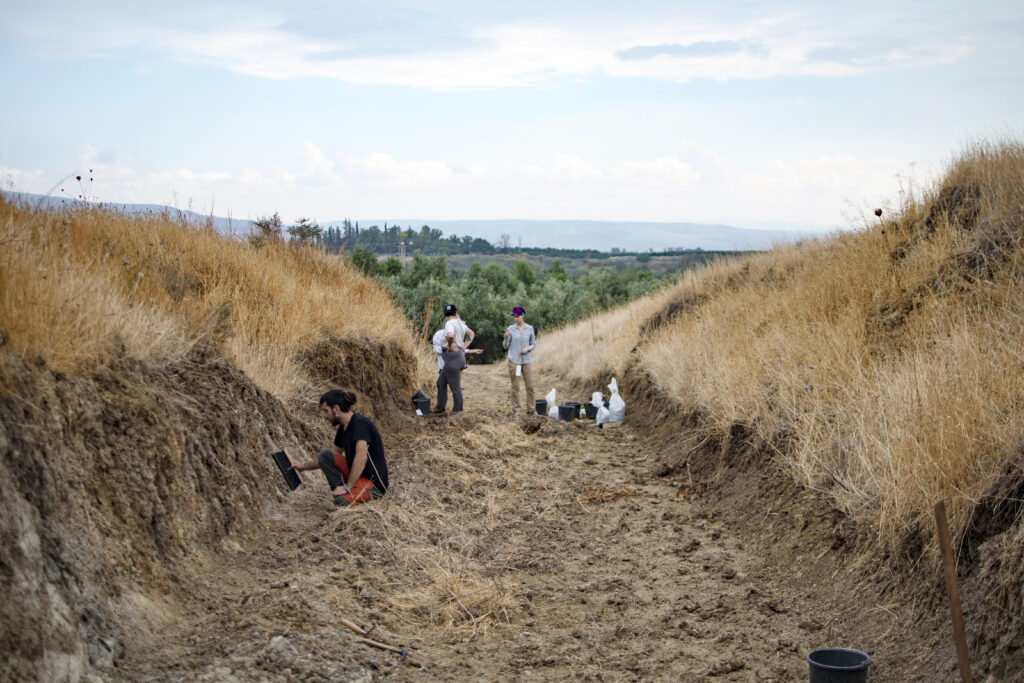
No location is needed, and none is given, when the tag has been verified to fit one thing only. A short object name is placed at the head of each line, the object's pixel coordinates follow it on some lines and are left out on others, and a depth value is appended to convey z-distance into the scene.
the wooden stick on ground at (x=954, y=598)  3.97
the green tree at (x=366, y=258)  43.75
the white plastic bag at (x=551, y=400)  16.49
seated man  7.71
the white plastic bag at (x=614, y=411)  15.31
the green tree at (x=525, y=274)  58.99
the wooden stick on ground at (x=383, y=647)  5.28
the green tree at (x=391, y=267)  49.41
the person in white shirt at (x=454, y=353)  14.06
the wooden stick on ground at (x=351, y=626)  5.39
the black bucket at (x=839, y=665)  4.49
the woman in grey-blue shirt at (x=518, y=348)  16.30
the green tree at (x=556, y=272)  60.93
